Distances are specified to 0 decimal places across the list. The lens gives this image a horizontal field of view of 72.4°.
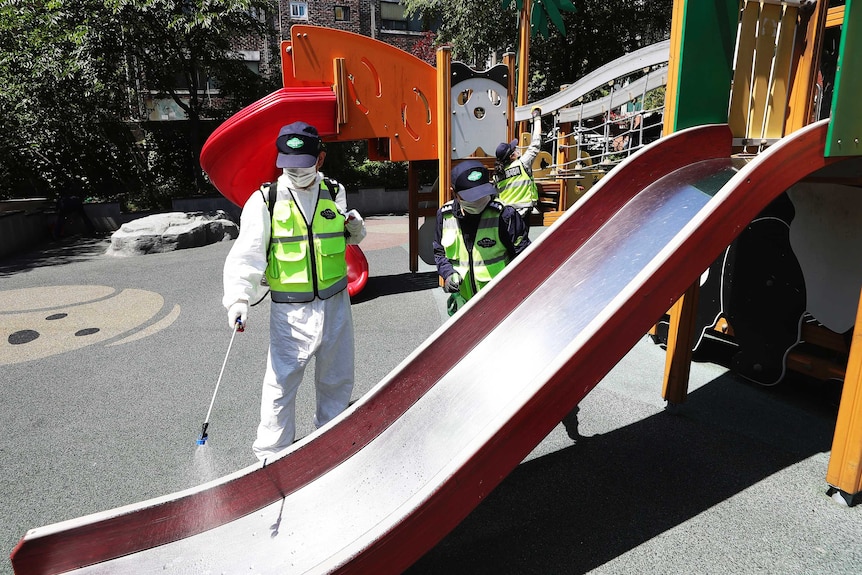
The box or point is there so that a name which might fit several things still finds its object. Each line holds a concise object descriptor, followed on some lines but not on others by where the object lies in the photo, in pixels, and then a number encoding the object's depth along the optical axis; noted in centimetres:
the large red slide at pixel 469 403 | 222
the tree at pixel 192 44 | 1408
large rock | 1209
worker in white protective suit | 321
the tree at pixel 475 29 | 1709
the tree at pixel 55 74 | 1367
